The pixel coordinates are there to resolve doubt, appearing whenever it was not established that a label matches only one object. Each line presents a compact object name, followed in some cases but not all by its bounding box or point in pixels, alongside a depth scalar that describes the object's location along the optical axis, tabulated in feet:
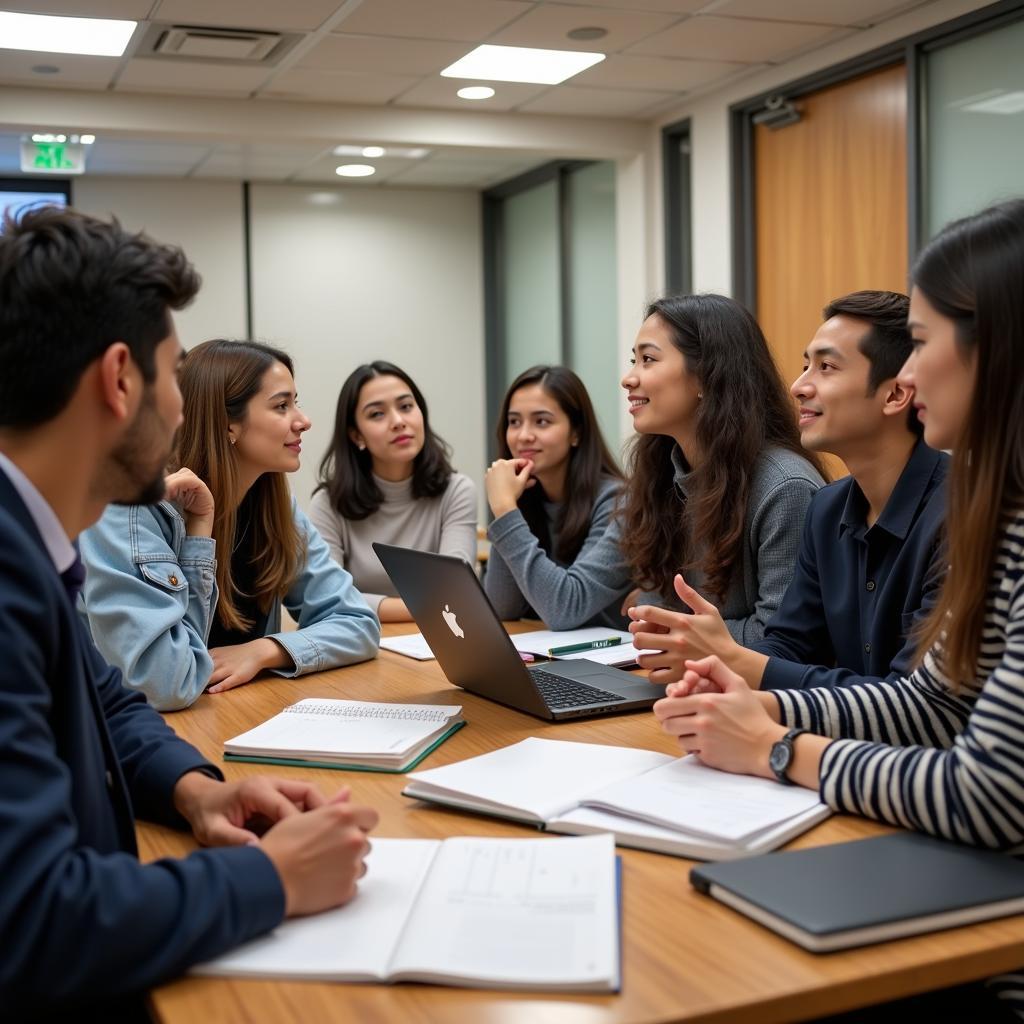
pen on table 7.71
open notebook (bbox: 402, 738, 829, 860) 4.07
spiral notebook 5.21
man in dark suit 3.03
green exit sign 19.51
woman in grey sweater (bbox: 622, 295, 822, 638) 7.80
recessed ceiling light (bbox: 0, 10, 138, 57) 14.10
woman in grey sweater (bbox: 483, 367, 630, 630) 8.99
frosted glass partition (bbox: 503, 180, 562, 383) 24.13
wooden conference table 3.07
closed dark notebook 3.37
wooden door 15.48
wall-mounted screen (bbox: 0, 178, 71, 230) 23.25
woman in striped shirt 3.89
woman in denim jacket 6.39
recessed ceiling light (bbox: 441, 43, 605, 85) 16.06
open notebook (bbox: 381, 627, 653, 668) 7.44
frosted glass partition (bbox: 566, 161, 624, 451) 21.94
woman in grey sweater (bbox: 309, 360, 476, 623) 11.61
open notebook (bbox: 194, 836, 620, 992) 3.21
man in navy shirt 6.01
